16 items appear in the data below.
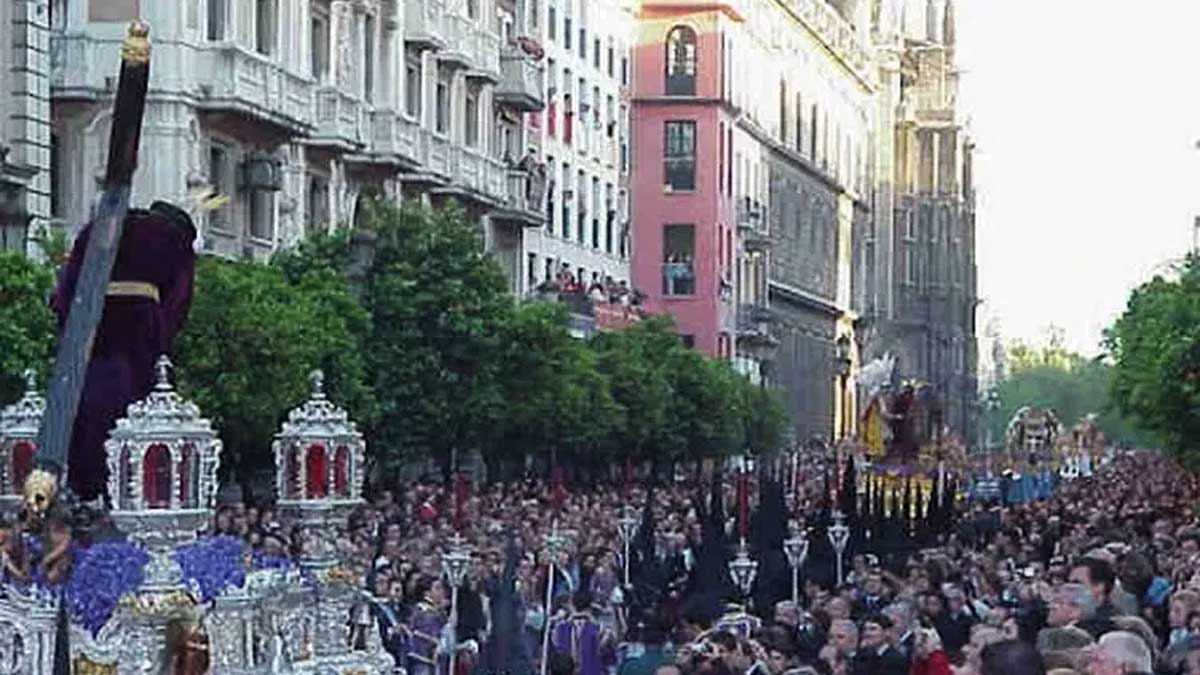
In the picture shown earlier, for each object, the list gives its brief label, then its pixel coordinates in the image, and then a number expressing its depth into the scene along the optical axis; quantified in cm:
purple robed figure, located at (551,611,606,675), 2245
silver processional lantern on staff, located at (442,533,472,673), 2286
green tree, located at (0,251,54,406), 3228
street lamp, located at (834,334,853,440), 12862
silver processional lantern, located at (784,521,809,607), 2902
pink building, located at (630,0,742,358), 10000
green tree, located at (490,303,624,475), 5028
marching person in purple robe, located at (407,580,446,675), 2267
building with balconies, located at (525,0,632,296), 7794
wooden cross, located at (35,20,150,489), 1777
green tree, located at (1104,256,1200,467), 4078
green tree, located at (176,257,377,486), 3738
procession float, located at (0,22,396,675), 1691
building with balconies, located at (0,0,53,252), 3941
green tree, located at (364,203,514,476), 4716
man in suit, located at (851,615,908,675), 1702
